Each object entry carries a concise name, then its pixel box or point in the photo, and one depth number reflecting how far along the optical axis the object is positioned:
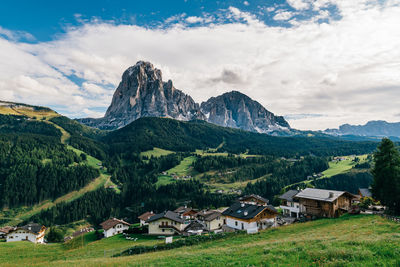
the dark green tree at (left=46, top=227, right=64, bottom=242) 96.25
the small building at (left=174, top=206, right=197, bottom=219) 94.75
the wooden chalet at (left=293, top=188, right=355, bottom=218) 52.84
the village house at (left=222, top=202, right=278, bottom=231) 55.66
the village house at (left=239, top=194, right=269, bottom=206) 91.12
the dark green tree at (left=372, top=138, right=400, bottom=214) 42.78
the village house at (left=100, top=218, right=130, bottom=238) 84.12
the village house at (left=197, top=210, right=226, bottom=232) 70.44
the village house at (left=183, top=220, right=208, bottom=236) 67.46
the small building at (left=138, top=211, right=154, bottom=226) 96.62
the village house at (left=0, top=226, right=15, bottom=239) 96.07
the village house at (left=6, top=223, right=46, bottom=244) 89.32
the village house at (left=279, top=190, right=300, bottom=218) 64.07
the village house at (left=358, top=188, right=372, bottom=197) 86.56
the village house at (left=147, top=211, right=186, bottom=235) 73.88
